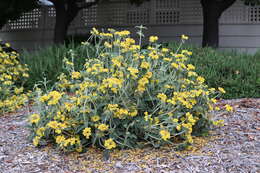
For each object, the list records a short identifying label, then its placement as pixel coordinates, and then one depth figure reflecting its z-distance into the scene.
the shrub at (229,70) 5.16
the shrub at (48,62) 5.62
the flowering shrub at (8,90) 4.29
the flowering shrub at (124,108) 2.75
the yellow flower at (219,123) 3.05
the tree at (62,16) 10.98
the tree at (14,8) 9.85
